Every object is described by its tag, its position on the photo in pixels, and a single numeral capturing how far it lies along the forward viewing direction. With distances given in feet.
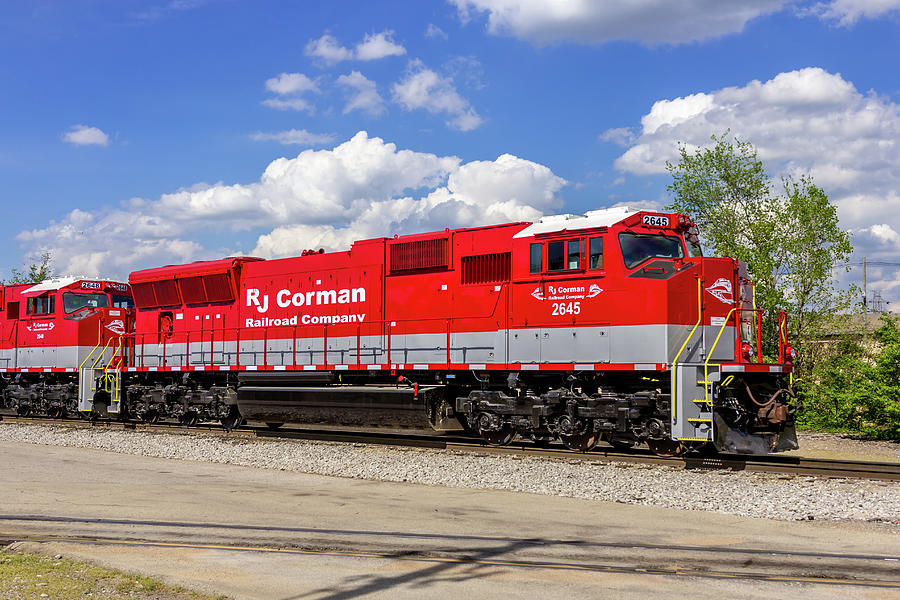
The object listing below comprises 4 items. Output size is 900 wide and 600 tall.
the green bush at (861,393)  64.13
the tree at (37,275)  170.61
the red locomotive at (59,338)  78.12
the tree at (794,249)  79.36
